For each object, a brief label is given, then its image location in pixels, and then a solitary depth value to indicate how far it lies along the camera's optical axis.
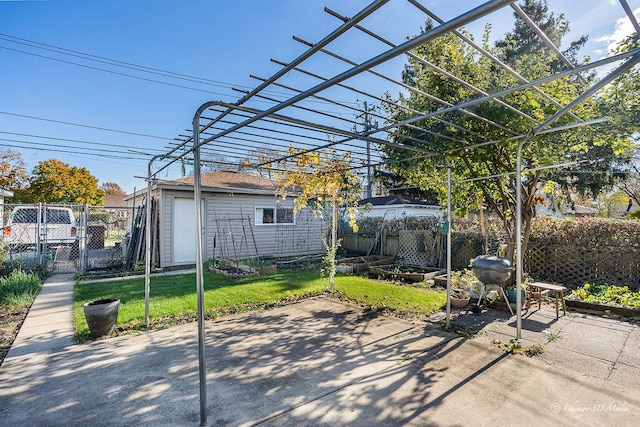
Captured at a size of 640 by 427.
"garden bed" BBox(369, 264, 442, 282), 7.92
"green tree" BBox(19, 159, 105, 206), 20.27
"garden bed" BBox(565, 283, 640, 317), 5.12
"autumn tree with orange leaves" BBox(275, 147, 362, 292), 6.15
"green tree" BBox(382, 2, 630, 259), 4.26
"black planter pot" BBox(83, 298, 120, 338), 4.15
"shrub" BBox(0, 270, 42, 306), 5.76
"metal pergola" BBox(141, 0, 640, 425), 1.55
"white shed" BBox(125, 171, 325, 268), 9.77
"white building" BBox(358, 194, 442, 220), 14.35
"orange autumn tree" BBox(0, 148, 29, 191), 19.64
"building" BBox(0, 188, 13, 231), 8.66
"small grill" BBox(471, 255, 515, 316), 4.67
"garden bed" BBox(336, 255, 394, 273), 9.30
